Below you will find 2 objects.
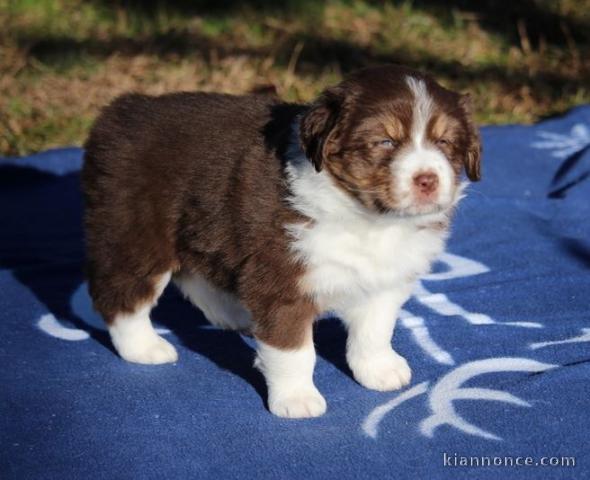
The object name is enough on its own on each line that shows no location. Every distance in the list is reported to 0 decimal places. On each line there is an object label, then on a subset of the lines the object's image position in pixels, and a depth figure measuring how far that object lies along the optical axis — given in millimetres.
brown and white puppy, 3939
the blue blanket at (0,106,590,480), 3982
